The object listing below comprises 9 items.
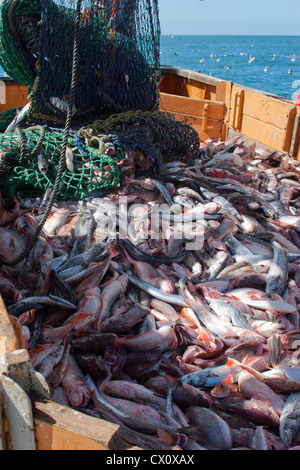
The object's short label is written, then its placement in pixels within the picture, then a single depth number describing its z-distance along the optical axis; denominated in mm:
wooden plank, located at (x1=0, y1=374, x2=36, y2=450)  1463
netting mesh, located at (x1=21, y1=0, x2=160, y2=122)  4898
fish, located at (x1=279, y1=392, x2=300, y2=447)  2432
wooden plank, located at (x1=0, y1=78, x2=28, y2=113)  7271
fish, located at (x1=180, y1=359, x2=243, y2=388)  2836
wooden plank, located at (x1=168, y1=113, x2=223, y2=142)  7875
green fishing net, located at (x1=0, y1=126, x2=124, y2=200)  4660
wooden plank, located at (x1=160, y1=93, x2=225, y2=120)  7656
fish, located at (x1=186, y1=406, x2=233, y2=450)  2379
